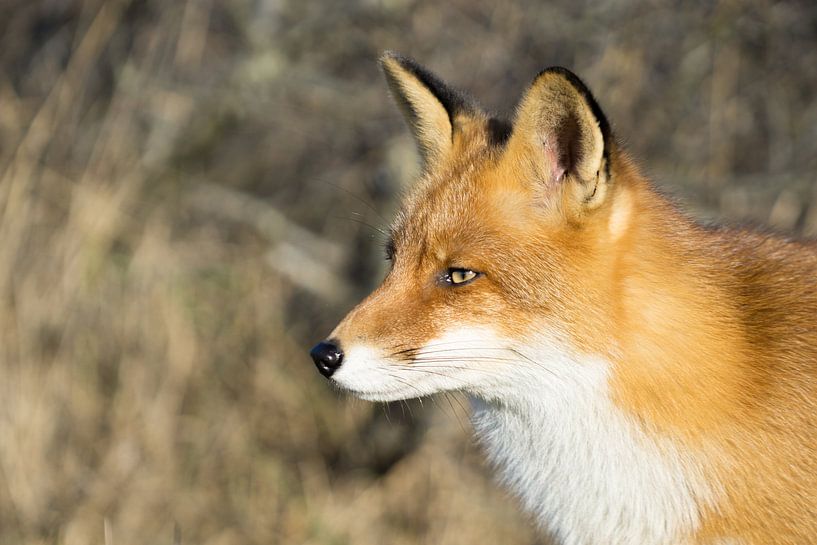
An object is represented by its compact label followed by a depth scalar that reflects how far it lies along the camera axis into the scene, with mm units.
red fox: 5496
